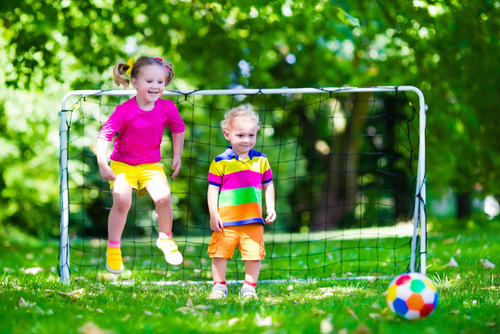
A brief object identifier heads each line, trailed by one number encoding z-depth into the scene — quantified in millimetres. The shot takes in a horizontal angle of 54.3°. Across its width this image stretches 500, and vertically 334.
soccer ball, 2982
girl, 4199
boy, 3977
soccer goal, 4898
